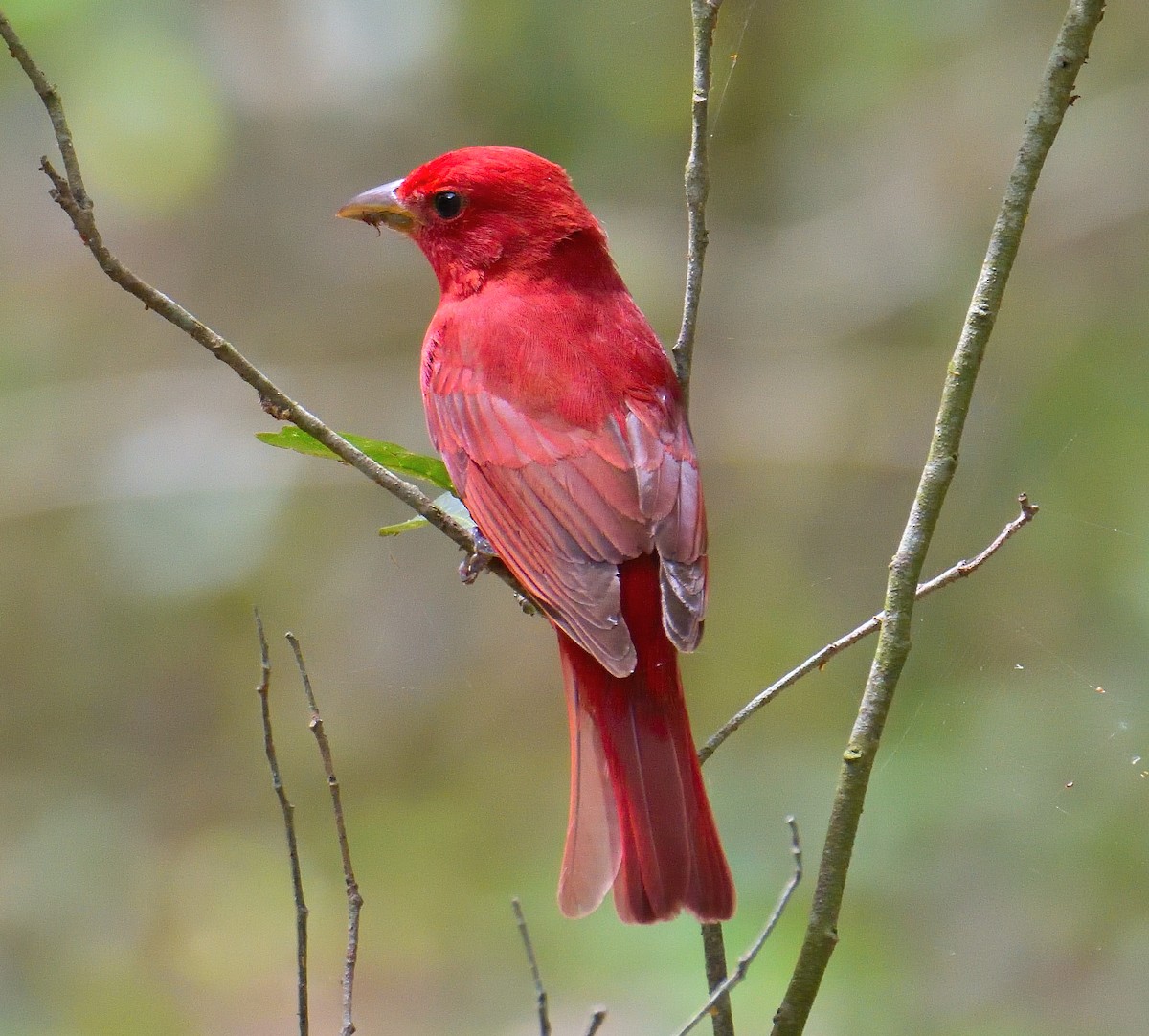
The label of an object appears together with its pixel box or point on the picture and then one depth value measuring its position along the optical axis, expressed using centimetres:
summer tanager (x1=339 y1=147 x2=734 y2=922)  534
